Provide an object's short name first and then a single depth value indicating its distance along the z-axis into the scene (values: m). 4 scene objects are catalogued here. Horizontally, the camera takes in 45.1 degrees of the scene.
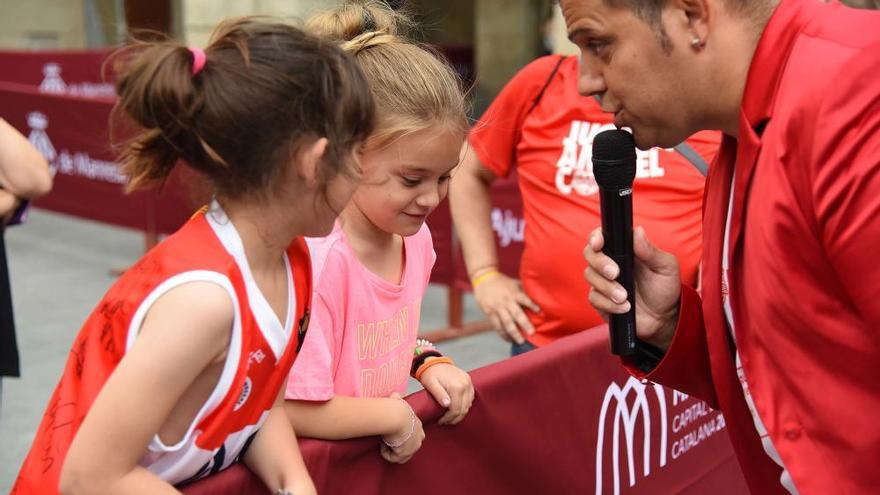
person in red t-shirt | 3.01
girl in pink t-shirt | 2.04
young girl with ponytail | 1.50
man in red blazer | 1.53
